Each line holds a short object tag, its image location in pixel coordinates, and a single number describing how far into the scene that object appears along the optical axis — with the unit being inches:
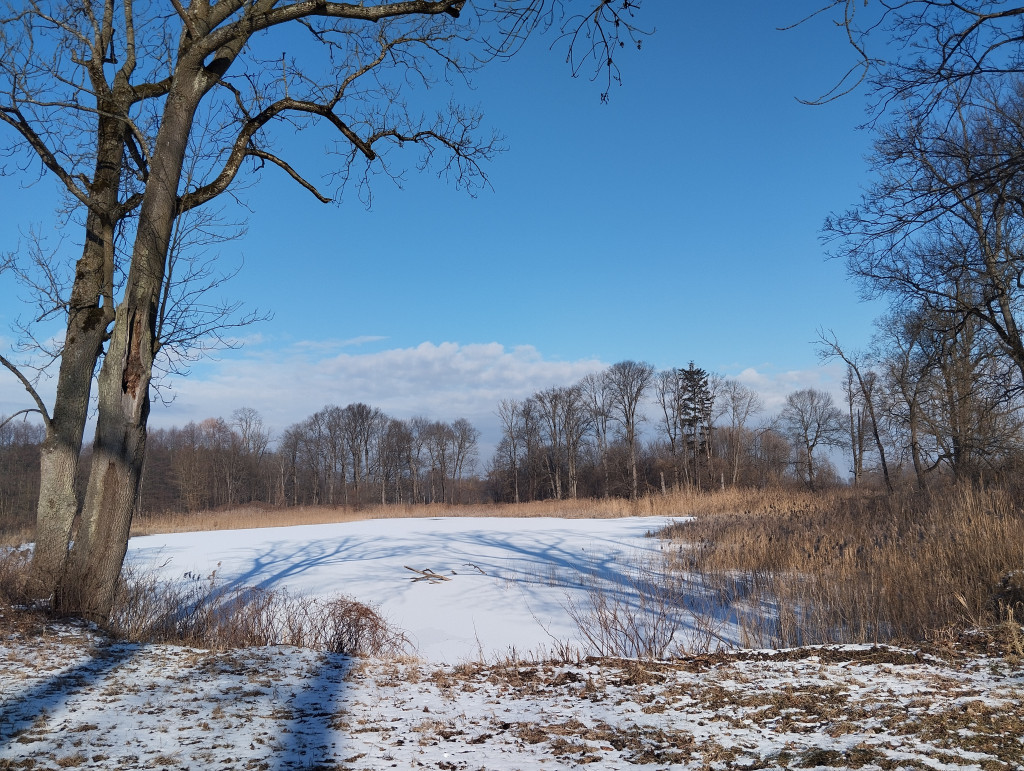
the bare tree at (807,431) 1987.0
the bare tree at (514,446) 2202.3
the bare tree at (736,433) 1905.0
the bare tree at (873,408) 1129.7
